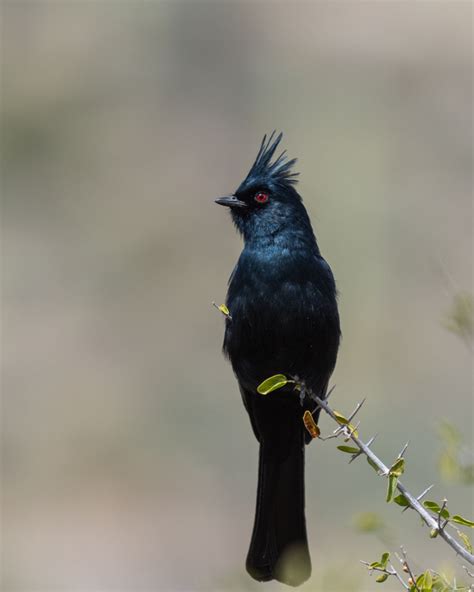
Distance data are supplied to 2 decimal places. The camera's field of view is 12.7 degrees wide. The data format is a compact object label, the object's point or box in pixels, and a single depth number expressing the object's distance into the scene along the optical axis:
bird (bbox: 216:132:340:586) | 10.17
